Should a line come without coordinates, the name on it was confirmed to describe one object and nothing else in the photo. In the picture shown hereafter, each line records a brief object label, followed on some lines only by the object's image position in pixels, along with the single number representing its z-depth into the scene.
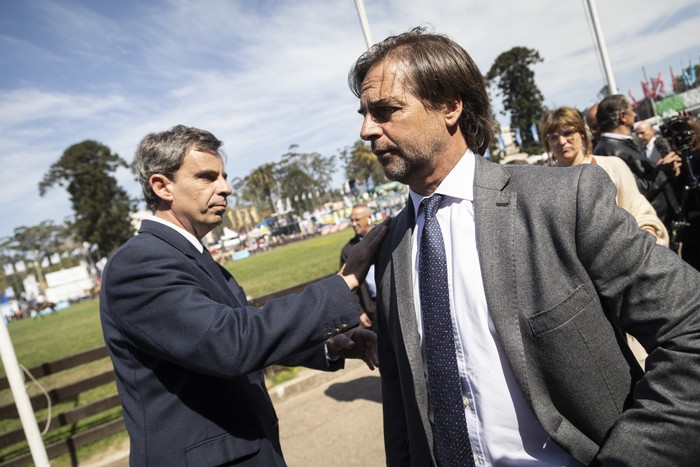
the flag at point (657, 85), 40.53
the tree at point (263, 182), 89.56
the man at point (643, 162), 4.59
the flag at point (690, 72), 29.30
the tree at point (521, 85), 45.78
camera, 4.40
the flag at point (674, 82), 41.49
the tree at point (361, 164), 88.81
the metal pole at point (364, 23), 6.89
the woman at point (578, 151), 3.29
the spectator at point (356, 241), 5.23
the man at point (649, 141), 6.01
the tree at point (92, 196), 62.91
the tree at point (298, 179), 94.25
